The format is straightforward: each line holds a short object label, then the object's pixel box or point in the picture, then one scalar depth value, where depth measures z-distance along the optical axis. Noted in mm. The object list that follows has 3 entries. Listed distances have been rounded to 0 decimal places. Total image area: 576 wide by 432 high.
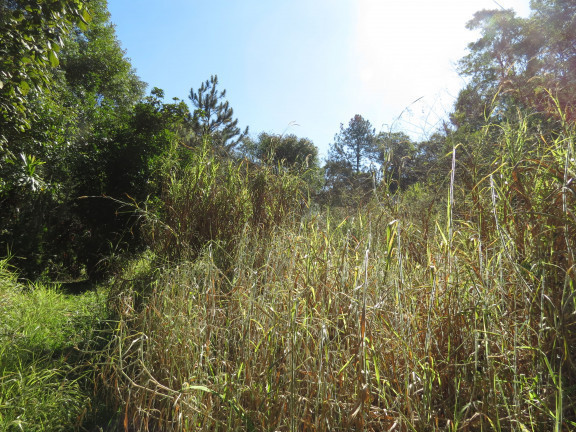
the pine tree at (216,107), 20562
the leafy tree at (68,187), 4719
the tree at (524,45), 8078
